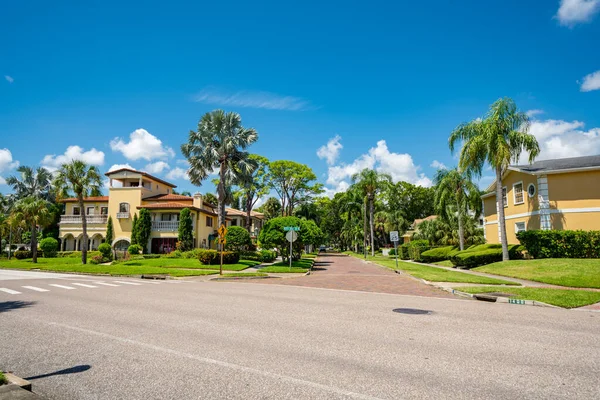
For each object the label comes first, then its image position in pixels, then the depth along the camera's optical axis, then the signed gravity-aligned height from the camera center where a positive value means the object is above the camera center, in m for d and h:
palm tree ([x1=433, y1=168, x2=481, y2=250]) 37.94 +4.07
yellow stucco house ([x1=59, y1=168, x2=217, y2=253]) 41.56 +2.74
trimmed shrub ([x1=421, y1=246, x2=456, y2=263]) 36.84 -2.11
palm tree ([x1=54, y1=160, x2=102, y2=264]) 31.84 +5.11
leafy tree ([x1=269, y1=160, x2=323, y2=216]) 49.91 +7.66
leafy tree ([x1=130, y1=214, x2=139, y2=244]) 40.34 +0.56
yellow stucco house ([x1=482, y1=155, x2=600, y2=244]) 23.94 +2.42
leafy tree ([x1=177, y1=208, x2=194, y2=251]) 39.03 +0.72
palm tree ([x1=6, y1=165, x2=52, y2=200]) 61.28 +9.34
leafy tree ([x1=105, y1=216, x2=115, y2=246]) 41.88 +0.68
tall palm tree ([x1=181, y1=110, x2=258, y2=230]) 33.59 +8.20
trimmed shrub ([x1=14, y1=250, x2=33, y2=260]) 42.25 -1.76
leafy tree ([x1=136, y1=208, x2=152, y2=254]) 40.31 +0.93
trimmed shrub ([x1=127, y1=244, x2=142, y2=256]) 38.62 -1.18
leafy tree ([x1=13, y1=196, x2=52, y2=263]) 37.50 +2.67
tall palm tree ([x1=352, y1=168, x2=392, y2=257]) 50.25 +7.04
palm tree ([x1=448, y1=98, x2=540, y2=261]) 23.92 +5.83
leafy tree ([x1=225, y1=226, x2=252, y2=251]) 33.06 -0.16
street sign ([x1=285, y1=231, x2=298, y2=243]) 25.15 -0.06
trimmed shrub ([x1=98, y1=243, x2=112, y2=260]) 35.79 -1.15
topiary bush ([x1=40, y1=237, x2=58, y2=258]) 41.78 -0.80
